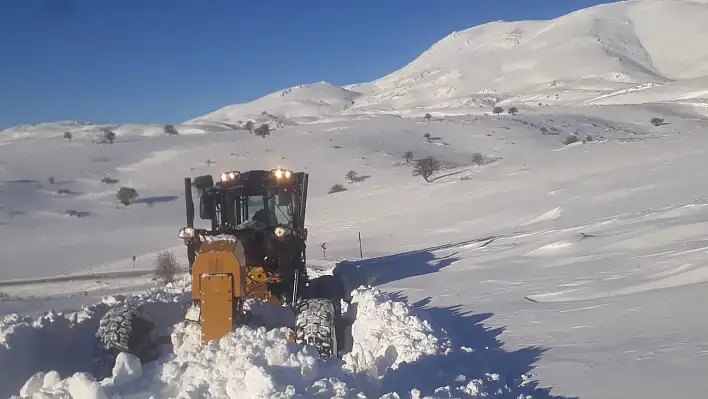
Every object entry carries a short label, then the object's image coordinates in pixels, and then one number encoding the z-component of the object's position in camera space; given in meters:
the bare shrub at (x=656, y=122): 59.88
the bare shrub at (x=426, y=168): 34.12
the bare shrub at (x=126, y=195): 38.53
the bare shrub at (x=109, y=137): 66.44
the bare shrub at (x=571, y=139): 49.82
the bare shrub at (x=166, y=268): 18.75
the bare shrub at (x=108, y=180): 44.94
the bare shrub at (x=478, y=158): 47.04
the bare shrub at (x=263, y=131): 63.94
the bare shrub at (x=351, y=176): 42.22
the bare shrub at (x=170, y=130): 80.75
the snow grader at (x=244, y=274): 6.48
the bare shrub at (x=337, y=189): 38.30
